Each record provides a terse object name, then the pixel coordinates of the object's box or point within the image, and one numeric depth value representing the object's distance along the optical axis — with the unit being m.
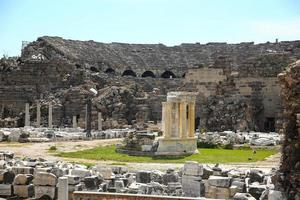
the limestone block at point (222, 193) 15.05
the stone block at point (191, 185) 15.94
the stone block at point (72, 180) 16.36
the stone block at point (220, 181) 15.22
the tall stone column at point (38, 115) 51.05
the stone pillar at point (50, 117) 49.63
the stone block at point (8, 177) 17.75
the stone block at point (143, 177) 17.09
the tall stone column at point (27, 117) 50.28
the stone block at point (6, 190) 17.36
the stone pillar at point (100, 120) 50.27
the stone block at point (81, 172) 17.05
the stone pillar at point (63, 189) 15.08
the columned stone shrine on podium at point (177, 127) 29.41
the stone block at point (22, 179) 17.31
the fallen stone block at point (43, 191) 16.75
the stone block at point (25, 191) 17.11
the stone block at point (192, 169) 16.32
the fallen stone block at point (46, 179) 16.88
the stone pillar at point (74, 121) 50.04
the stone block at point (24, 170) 17.92
